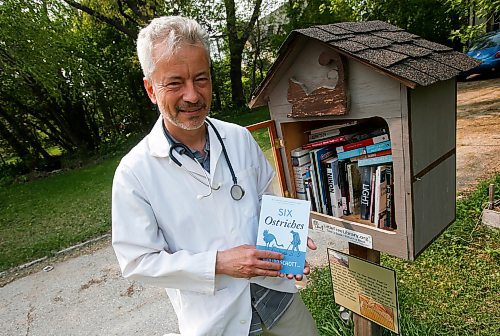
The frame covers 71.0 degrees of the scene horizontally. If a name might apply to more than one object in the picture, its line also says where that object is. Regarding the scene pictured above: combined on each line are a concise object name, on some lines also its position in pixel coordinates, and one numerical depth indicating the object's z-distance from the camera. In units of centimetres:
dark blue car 904
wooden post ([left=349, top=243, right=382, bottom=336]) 180
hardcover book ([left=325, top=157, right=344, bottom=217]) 175
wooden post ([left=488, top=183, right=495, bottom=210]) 299
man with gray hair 129
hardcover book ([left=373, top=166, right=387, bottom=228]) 154
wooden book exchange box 130
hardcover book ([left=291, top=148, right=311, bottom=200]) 182
